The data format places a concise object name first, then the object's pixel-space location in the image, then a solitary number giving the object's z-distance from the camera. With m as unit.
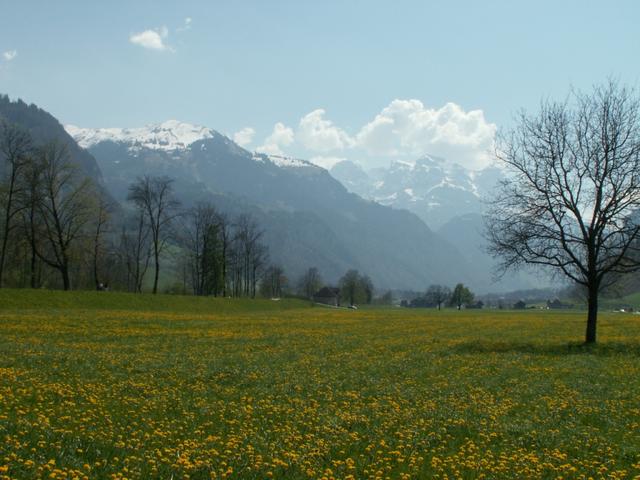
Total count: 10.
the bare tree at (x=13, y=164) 60.38
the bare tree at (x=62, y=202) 66.81
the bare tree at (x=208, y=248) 99.44
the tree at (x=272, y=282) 174.88
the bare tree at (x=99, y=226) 75.39
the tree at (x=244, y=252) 113.25
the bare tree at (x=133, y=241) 88.56
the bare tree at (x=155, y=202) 78.00
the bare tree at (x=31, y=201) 62.00
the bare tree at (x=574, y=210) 33.50
